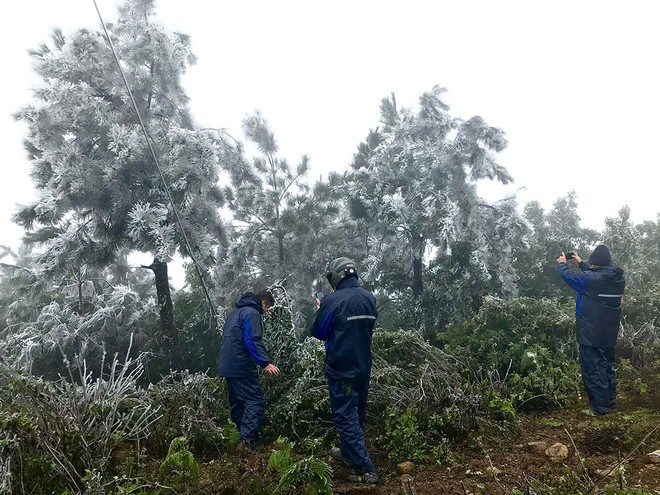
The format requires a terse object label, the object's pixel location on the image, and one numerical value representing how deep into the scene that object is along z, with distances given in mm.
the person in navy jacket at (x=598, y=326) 4527
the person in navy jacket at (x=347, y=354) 3453
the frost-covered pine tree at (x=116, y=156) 10898
